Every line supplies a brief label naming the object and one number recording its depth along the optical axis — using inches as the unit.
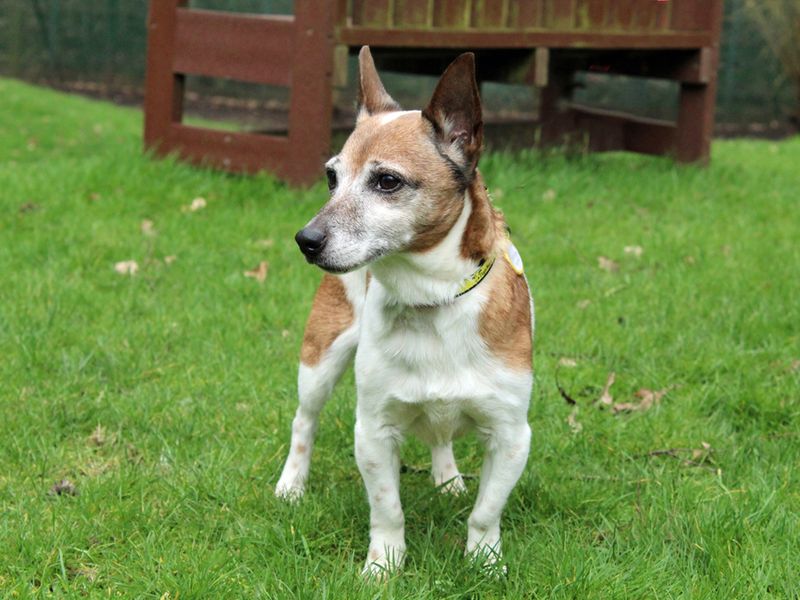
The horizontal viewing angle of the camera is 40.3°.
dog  117.5
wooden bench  279.6
